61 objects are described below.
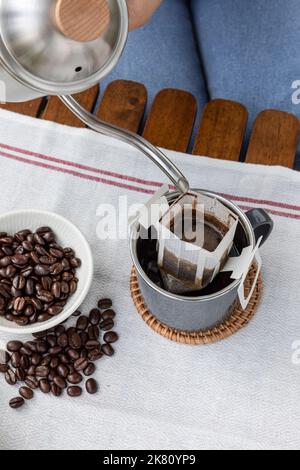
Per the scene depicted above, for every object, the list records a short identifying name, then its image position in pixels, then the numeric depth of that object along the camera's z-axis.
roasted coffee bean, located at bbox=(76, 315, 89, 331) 0.75
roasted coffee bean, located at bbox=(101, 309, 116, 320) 0.75
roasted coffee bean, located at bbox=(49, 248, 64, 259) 0.76
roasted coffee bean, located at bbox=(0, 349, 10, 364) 0.73
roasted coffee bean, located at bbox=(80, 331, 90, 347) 0.74
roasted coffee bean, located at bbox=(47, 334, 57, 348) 0.74
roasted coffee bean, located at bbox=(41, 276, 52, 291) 0.74
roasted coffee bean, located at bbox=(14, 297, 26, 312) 0.72
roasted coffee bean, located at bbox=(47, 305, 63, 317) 0.72
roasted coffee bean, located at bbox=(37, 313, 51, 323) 0.72
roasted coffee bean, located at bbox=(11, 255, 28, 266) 0.75
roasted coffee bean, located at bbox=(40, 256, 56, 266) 0.75
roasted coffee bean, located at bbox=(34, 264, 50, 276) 0.75
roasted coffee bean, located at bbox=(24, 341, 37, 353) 0.73
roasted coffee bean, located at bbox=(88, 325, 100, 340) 0.74
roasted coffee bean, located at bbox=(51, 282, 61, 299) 0.73
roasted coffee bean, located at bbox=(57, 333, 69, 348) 0.74
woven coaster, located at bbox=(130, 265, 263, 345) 0.74
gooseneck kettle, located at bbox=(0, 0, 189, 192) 0.48
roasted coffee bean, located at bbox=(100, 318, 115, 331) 0.75
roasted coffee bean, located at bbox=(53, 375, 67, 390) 0.72
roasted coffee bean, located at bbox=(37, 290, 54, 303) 0.73
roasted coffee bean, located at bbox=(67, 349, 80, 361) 0.73
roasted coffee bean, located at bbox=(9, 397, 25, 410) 0.70
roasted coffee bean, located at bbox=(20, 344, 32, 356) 0.73
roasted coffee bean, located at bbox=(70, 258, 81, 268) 0.76
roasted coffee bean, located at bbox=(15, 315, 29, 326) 0.71
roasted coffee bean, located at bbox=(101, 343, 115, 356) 0.73
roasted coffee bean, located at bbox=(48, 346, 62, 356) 0.73
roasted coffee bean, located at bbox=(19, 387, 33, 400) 0.71
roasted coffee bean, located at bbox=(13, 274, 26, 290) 0.73
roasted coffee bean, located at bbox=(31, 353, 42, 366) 0.73
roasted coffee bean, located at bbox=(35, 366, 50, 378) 0.72
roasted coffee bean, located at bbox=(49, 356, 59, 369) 0.73
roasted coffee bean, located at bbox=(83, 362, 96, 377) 0.72
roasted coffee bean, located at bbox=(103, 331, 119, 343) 0.74
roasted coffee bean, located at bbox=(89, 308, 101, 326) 0.75
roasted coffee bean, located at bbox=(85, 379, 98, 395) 0.71
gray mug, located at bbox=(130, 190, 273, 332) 0.65
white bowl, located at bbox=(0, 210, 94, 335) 0.73
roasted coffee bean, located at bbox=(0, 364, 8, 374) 0.73
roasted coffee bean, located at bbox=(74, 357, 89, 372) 0.72
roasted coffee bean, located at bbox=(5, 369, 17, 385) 0.72
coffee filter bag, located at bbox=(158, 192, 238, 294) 0.65
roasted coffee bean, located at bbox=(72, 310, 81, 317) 0.77
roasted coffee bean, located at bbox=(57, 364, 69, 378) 0.72
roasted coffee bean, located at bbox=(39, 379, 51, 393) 0.71
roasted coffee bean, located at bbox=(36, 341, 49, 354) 0.73
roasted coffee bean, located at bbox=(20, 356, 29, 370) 0.72
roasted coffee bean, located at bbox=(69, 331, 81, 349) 0.73
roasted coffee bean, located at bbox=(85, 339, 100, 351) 0.73
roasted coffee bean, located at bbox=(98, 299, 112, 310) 0.76
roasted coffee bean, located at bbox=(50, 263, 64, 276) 0.75
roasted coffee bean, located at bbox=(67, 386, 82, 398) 0.71
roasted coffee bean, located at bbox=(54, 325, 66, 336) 0.75
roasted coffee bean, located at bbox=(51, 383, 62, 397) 0.71
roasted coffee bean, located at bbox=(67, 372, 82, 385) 0.72
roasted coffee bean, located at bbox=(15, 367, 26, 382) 0.72
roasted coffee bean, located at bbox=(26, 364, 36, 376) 0.72
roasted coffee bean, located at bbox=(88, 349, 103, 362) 0.73
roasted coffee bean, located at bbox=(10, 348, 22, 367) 0.72
